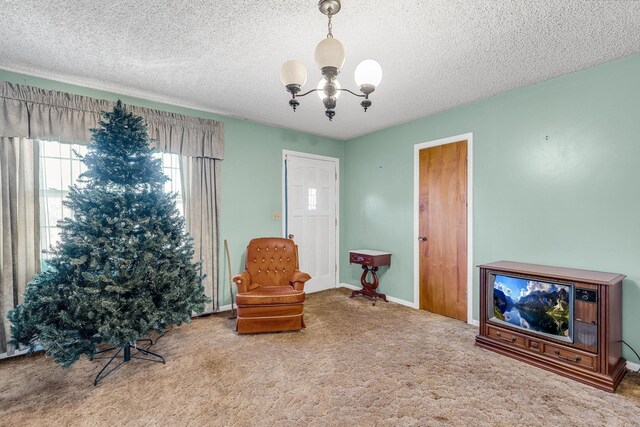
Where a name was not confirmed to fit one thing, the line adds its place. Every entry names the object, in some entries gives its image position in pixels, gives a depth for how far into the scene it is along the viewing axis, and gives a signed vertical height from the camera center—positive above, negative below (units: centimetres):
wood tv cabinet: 220 -107
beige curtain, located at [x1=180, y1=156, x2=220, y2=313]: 365 +2
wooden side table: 430 -81
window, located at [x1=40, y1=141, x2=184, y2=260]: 284 +32
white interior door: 468 -5
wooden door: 362 -27
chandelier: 176 +81
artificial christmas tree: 217 -42
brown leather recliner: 317 -93
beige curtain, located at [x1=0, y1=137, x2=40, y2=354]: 261 -9
